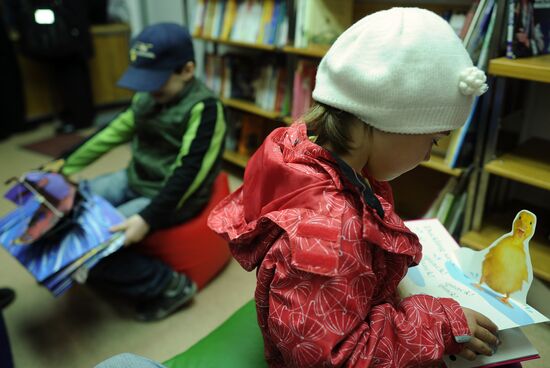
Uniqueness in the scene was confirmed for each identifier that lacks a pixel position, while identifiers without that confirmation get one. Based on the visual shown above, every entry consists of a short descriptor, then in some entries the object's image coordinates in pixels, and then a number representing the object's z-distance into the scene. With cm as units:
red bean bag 155
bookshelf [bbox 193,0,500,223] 169
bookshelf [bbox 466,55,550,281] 123
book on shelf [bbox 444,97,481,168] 149
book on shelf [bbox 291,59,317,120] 207
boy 147
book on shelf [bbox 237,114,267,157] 262
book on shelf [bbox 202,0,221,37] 254
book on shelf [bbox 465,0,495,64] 133
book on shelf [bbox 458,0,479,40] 141
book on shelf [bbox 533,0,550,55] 135
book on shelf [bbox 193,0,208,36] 261
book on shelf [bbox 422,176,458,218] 163
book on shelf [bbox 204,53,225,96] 263
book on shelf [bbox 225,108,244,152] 267
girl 61
